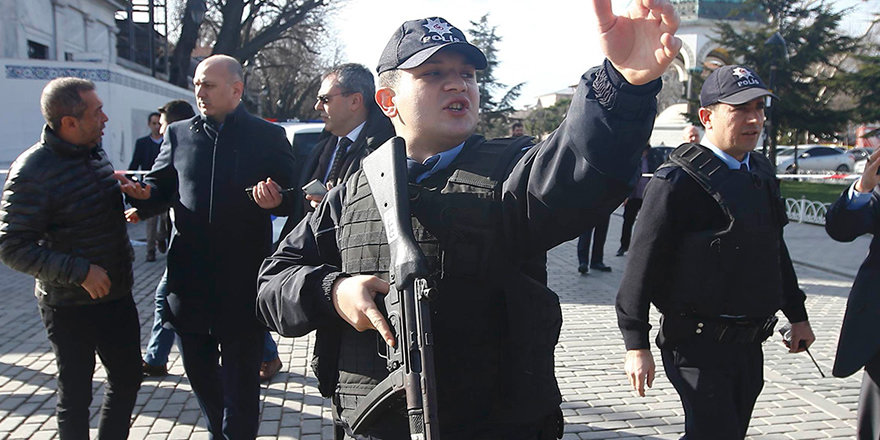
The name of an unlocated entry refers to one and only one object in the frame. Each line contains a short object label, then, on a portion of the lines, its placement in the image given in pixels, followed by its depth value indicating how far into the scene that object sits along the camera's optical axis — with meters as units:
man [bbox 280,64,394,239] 4.20
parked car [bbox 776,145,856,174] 33.03
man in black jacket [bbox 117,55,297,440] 3.47
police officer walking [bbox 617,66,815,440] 2.90
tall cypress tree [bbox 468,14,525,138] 36.25
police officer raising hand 1.71
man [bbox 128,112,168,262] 9.33
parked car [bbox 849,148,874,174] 30.92
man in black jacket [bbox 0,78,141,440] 3.13
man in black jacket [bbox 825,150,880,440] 3.21
